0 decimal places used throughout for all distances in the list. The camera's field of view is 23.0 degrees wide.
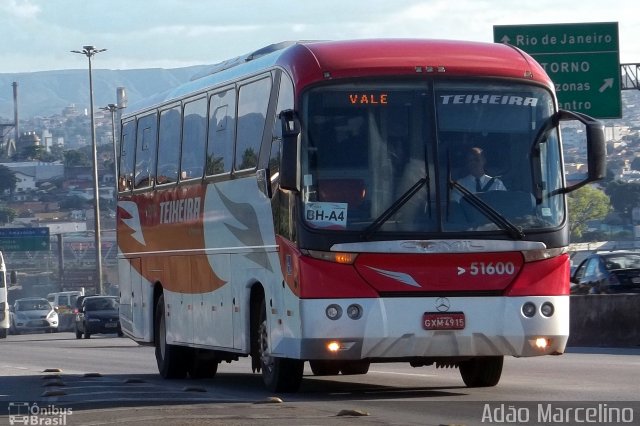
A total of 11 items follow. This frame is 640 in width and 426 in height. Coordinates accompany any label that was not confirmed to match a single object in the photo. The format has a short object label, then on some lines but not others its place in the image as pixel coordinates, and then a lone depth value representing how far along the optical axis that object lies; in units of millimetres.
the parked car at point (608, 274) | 30062
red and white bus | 13898
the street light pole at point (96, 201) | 74562
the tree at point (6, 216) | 146375
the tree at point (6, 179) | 165625
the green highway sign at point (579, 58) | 31047
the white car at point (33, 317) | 60719
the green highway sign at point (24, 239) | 92750
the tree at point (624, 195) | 92062
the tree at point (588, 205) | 75750
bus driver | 14094
